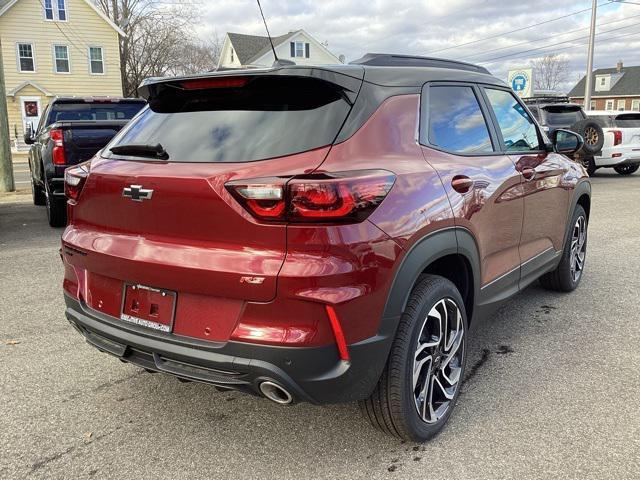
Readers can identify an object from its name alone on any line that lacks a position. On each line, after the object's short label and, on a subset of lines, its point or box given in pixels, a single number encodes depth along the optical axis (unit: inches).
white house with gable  1718.8
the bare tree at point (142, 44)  1489.9
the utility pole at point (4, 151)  467.8
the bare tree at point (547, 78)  3157.0
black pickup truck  290.5
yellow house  1133.1
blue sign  854.5
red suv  87.9
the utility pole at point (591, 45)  920.9
